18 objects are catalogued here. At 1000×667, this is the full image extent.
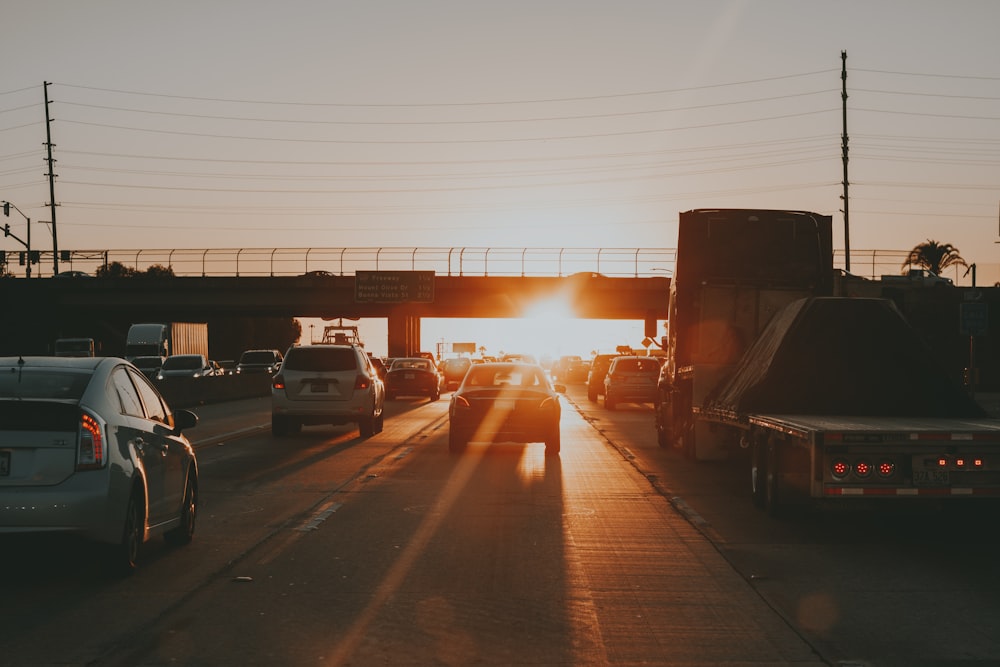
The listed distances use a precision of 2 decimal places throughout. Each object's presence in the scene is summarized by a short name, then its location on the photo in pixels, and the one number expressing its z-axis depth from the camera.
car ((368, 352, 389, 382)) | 48.66
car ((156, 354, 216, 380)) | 48.59
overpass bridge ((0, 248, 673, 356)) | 68.81
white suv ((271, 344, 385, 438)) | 25.48
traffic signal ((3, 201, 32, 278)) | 69.12
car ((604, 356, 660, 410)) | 39.53
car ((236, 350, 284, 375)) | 59.19
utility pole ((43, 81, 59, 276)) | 71.81
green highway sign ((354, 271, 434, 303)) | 71.12
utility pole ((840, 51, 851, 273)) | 55.66
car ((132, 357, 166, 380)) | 52.33
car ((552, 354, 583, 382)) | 74.62
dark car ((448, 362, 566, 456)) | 20.98
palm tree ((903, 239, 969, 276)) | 94.12
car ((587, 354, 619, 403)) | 48.28
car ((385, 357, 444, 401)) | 46.81
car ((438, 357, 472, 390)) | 63.75
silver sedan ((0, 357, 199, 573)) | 8.42
